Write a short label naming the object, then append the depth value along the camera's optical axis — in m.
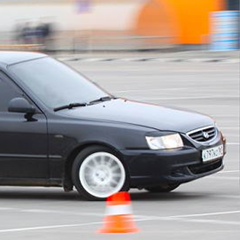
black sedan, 20.70
